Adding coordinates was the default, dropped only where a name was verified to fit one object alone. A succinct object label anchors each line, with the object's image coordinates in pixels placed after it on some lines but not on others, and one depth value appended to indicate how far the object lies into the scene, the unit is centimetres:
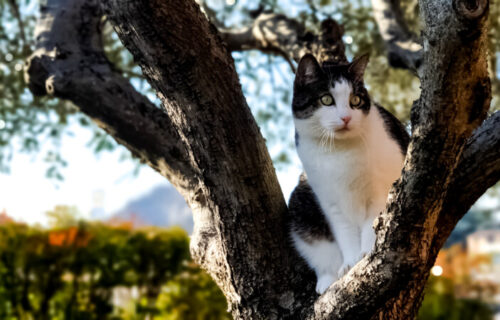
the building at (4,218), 584
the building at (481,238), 1231
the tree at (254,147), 143
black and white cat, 222
